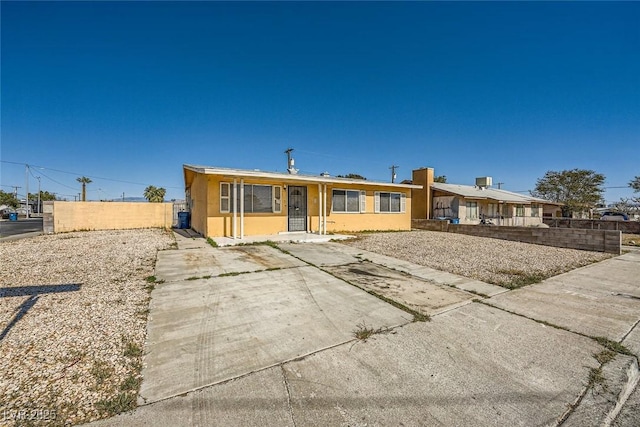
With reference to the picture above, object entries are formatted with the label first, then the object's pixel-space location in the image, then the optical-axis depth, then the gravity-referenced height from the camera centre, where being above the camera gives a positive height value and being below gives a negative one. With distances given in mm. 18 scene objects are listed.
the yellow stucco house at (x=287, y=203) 9812 +290
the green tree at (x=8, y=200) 42300 +1751
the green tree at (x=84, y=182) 36169 +4286
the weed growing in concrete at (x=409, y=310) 3321 -1324
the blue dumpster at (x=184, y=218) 15367 -434
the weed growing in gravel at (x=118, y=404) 1771 -1298
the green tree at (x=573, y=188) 26734 +2170
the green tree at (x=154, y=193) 38688 +2569
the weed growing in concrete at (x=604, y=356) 2518 -1398
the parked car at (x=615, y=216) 23997 -638
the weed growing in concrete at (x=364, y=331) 2855 -1332
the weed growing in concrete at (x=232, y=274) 5117 -1216
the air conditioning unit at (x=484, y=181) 24031 +2517
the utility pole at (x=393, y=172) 27000 +3799
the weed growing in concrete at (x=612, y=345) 2676 -1392
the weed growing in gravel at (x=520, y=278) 4949 -1375
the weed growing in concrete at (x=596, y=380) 2154 -1401
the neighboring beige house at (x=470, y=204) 19141 +456
